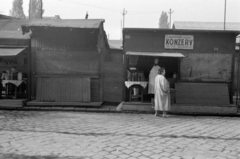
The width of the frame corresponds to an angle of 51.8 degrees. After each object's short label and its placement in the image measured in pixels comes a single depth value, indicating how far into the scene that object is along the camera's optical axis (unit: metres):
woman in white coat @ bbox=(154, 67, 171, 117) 9.09
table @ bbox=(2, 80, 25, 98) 10.69
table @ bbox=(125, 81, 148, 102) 10.20
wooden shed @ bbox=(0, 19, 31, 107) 10.53
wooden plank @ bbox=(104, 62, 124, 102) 11.60
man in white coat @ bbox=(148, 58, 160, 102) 10.58
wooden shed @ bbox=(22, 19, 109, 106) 10.95
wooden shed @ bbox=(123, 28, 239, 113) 10.48
